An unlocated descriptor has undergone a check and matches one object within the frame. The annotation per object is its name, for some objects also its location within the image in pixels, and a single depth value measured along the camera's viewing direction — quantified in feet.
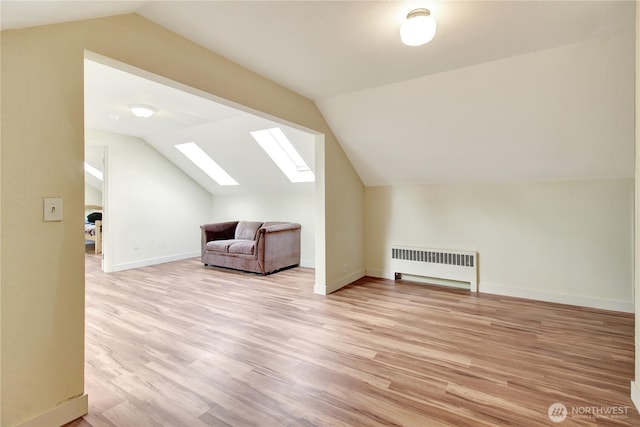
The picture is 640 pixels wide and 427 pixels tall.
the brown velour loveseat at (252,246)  15.62
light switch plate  4.98
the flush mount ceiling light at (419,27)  6.02
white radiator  12.65
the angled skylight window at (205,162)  18.35
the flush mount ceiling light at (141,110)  12.03
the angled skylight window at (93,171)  23.61
